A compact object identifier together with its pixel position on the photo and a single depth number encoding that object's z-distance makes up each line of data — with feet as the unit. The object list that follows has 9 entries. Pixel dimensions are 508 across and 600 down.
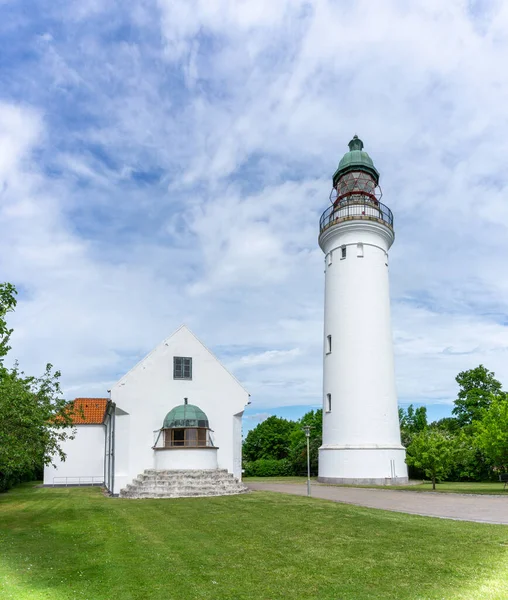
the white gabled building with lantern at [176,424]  77.46
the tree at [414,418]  154.90
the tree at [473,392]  139.33
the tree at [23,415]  49.95
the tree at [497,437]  81.52
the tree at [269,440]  159.94
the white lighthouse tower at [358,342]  94.63
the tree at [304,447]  131.44
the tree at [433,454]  84.48
